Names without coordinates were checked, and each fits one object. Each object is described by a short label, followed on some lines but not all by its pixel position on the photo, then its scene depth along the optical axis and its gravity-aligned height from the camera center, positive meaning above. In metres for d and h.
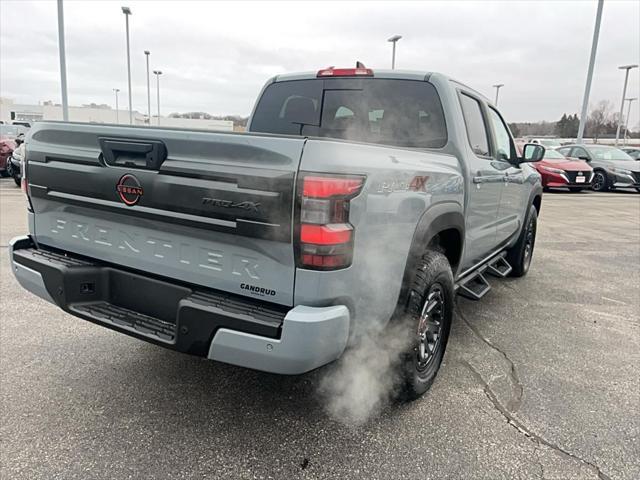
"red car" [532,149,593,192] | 15.82 -0.64
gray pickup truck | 1.97 -0.45
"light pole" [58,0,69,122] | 17.17 +2.71
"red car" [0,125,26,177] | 14.34 -0.60
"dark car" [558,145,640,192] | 17.44 -0.36
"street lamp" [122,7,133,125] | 25.77 +6.24
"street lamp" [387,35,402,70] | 29.55 +6.31
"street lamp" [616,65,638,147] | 38.97 +7.13
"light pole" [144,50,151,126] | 42.00 +2.82
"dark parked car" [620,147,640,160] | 20.30 +0.14
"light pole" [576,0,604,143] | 20.69 +3.73
